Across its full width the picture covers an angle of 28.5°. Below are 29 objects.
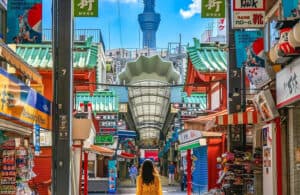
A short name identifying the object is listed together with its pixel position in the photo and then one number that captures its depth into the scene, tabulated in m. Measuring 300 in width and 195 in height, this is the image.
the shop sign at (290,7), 9.26
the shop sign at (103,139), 29.69
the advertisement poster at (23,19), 12.23
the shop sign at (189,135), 22.40
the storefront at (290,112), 10.08
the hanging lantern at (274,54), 10.35
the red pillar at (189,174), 20.64
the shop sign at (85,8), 14.18
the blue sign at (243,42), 14.26
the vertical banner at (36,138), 12.92
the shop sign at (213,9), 14.70
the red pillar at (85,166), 20.82
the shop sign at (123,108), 38.06
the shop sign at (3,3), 11.65
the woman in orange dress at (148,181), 11.50
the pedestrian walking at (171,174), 42.00
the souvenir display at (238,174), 14.63
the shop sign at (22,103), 10.40
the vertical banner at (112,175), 31.03
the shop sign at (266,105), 11.93
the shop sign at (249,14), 13.48
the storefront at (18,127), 10.77
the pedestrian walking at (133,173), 42.31
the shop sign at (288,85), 9.82
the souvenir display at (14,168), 12.29
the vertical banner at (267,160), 12.23
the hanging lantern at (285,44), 9.29
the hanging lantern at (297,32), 8.62
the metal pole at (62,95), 14.84
